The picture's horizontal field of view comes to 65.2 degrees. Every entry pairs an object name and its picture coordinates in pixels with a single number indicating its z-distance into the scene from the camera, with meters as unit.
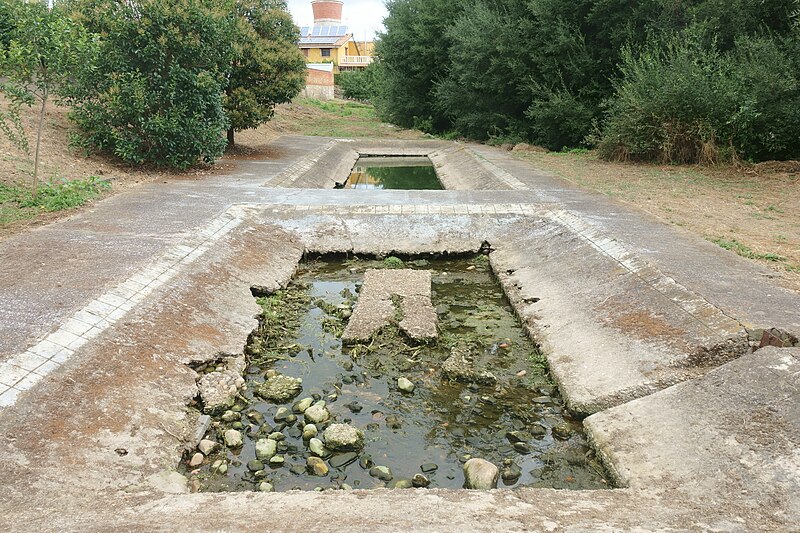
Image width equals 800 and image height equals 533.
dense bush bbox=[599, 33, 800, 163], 15.27
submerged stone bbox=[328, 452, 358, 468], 5.06
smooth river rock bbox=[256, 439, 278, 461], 5.14
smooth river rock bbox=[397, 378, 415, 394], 6.34
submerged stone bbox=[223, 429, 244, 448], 5.30
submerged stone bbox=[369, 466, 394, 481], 4.88
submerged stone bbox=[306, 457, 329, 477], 4.94
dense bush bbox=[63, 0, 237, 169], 13.92
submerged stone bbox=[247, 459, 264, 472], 4.97
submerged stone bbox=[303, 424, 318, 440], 5.44
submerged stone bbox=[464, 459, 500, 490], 4.73
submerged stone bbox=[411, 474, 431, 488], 4.78
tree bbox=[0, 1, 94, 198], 9.72
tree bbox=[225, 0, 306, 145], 18.03
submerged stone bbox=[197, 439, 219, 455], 5.15
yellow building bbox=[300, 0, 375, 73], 68.19
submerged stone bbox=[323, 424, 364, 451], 5.25
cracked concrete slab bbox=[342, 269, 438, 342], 7.52
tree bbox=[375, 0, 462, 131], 31.62
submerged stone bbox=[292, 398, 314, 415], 5.89
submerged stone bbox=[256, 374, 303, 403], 6.10
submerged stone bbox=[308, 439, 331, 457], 5.19
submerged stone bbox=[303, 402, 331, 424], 5.69
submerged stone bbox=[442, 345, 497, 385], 6.54
